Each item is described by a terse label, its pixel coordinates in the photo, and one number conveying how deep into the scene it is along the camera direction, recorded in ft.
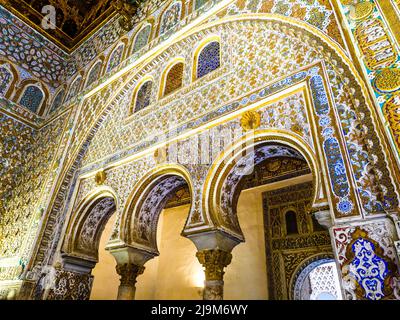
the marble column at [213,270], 11.50
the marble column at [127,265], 14.76
